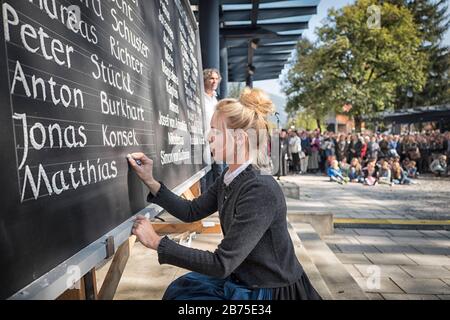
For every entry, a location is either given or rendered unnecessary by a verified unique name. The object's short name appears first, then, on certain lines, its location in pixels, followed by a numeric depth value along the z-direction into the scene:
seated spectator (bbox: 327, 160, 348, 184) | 12.58
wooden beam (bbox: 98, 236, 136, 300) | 1.69
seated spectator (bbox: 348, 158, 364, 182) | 12.76
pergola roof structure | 9.02
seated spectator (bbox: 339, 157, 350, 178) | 13.05
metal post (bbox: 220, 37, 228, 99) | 10.63
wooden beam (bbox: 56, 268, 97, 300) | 1.45
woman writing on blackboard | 1.49
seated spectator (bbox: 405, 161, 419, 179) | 13.73
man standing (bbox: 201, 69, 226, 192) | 4.44
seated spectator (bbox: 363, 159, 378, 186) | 11.76
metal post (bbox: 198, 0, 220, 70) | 6.14
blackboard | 0.94
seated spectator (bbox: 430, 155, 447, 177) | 14.05
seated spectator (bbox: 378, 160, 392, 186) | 12.12
